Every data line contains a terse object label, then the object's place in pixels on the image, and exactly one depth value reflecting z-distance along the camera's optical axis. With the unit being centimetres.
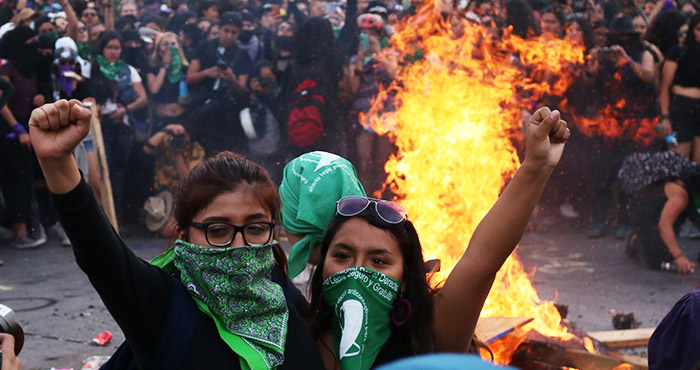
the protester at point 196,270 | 178
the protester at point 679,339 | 192
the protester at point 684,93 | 898
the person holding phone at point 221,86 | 991
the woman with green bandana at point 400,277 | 226
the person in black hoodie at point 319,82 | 961
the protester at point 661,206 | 859
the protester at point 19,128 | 901
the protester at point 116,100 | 948
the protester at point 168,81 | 991
